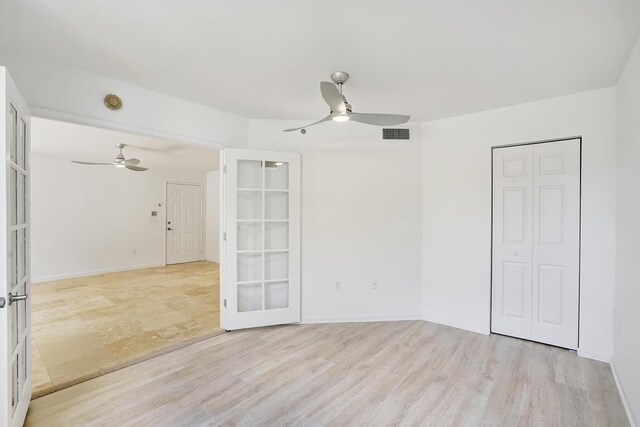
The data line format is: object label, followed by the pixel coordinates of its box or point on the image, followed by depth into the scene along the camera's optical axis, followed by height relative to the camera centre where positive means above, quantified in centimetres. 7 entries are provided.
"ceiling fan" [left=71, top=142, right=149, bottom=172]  480 +78
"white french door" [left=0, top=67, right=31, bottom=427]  143 -30
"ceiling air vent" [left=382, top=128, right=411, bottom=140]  370 +96
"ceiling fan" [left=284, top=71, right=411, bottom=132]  212 +77
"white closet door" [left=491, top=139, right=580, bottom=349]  288 -31
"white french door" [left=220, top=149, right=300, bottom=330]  336 -35
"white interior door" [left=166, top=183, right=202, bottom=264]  745 -36
